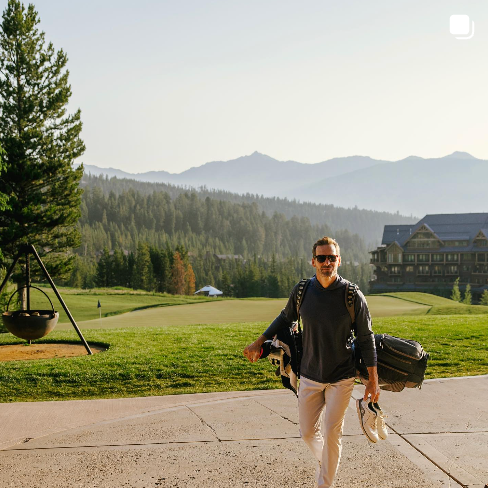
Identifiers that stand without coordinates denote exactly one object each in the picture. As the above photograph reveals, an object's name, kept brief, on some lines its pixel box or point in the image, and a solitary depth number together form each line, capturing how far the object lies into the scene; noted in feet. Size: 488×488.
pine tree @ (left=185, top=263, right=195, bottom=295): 373.40
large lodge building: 278.87
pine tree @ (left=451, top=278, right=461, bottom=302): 235.85
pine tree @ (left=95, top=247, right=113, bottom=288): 331.77
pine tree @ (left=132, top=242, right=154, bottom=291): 323.37
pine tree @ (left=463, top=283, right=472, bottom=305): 223.51
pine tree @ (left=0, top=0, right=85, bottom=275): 102.01
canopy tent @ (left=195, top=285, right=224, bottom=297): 361.65
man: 14.83
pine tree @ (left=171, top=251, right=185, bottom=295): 345.90
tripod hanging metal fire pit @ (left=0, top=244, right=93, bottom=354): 37.40
